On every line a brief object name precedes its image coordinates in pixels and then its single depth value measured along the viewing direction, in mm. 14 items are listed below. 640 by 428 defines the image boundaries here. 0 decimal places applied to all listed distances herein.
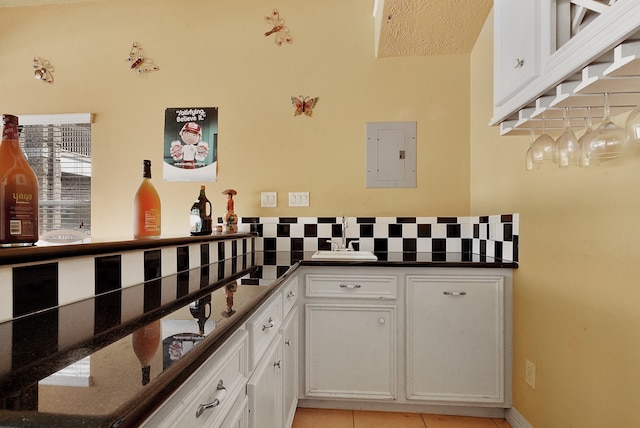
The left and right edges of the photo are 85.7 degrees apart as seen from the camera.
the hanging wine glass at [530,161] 1176
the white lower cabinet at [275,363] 1045
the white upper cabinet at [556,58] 719
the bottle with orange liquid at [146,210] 1274
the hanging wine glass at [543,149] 1120
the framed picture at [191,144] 2570
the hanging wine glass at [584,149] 944
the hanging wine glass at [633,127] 766
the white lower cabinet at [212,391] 565
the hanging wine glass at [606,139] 871
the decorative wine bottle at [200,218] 1722
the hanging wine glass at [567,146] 1021
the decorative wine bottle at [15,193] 750
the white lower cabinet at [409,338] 1831
